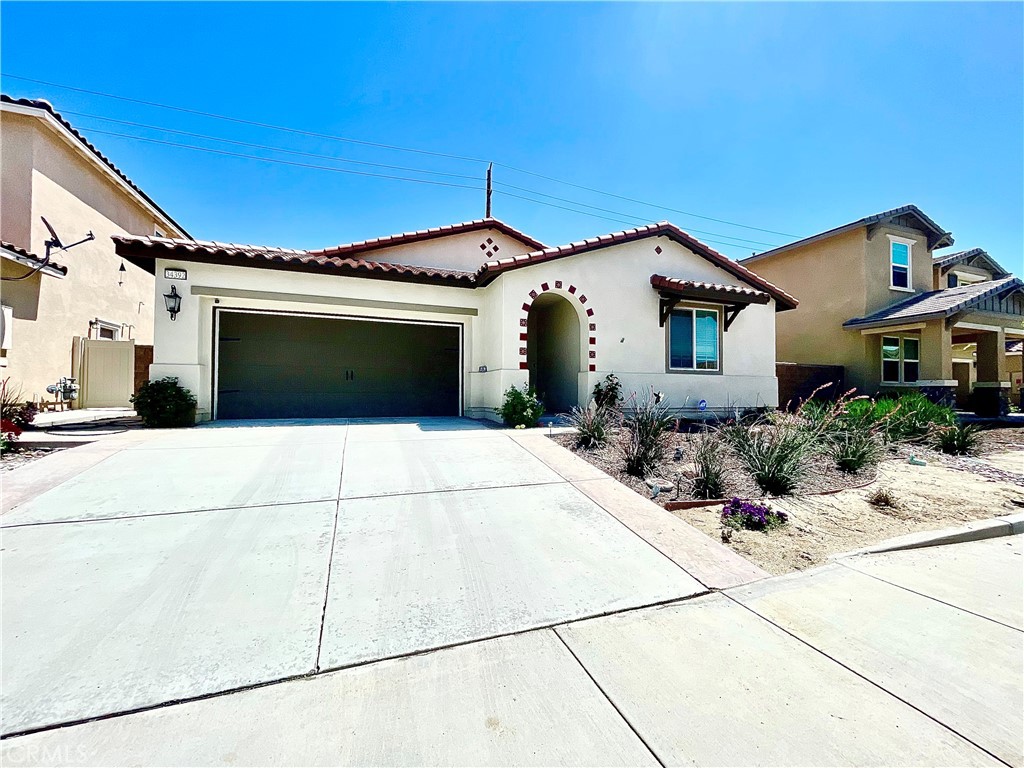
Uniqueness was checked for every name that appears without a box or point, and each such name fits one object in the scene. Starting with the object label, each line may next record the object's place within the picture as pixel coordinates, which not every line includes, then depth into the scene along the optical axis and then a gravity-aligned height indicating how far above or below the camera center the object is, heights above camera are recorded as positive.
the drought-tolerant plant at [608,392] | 10.48 -0.02
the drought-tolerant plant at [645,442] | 6.07 -0.77
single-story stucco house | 9.55 +1.81
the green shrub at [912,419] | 8.41 -0.57
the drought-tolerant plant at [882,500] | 5.11 -1.30
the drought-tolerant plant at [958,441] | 8.25 -0.95
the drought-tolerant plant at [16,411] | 6.96 -0.37
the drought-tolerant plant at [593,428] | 7.31 -0.65
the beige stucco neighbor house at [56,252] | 9.91 +3.78
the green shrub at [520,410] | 9.23 -0.42
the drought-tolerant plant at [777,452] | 5.41 -0.82
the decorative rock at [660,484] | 5.43 -1.20
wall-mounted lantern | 8.99 +1.82
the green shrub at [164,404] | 8.33 -0.29
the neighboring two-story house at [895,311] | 14.54 +2.94
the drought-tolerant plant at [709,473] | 5.19 -1.01
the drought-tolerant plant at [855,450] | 6.38 -0.89
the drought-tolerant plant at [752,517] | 4.39 -1.32
